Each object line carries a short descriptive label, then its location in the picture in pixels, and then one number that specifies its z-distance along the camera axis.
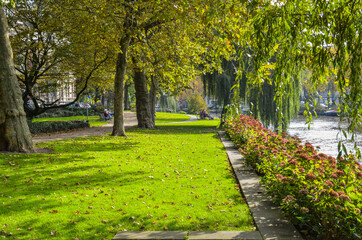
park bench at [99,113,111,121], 31.94
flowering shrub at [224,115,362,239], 3.91
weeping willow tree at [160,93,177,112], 45.46
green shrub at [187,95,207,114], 54.09
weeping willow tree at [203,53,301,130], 21.68
